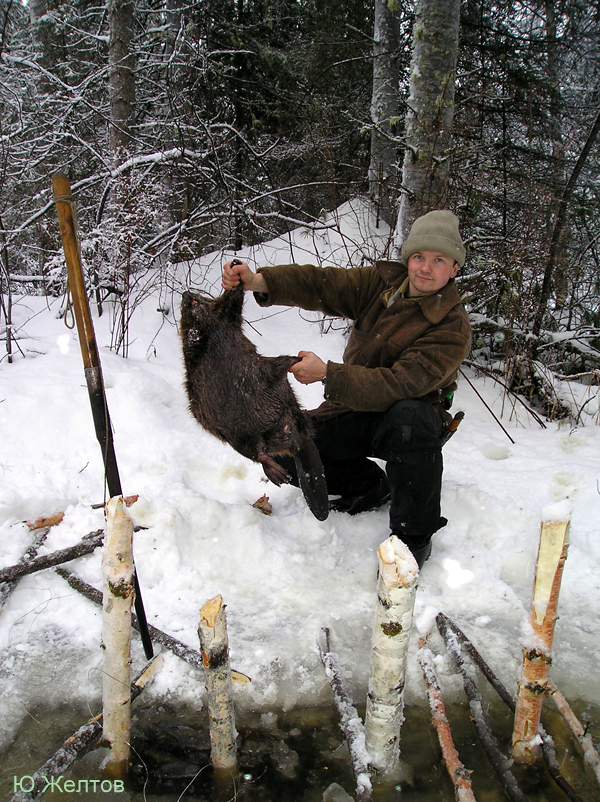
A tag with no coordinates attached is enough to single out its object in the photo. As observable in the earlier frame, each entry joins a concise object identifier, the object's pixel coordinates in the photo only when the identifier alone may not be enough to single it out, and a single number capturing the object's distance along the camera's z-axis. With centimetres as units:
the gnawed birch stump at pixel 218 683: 130
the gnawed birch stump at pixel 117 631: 134
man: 220
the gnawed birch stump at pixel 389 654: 125
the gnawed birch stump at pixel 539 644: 130
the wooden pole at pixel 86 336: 141
